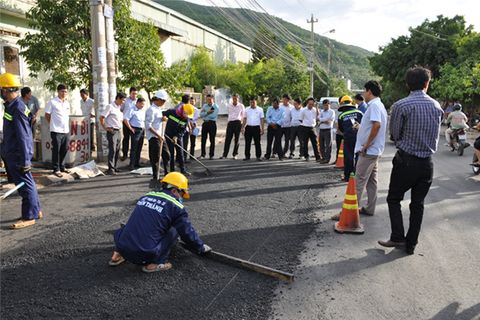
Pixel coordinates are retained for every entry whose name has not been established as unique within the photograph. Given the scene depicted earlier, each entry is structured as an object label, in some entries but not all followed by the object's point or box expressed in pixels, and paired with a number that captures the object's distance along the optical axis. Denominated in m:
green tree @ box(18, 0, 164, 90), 10.19
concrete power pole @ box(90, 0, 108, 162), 9.06
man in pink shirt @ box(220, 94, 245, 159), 11.01
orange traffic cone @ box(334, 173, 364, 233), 4.93
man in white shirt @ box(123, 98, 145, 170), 9.17
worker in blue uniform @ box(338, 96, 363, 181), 7.41
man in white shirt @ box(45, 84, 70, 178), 7.99
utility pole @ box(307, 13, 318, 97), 36.14
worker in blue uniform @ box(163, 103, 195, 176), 8.25
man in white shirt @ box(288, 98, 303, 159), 11.09
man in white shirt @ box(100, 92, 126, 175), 8.77
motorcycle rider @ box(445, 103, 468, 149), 12.63
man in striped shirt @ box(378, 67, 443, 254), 4.17
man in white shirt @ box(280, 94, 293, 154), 11.25
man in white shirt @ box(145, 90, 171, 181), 7.91
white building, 11.11
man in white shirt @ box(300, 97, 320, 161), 10.77
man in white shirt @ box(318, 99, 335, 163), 10.34
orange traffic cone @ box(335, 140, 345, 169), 9.52
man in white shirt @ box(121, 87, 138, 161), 9.69
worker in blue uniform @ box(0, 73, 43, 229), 5.00
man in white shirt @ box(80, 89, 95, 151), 10.52
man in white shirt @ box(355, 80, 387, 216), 5.18
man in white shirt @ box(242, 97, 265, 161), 10.94
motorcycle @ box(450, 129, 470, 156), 12.33
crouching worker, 3.63
